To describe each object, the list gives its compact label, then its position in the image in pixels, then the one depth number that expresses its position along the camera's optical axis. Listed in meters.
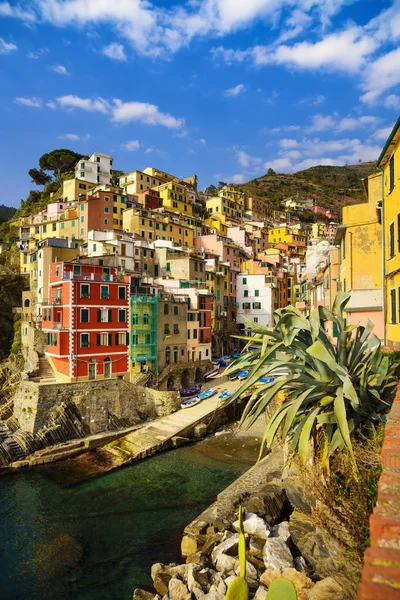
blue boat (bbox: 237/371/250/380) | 43.89
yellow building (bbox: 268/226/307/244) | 99.56
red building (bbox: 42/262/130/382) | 35.69
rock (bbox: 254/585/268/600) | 11.12
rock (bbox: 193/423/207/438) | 33.97
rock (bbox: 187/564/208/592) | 12.70
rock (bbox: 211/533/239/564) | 14.37
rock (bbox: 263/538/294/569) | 12.70
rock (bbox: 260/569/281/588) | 12.24
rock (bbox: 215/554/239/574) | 13.49
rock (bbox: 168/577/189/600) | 12.62
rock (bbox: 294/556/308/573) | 12.46
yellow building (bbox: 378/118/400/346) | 14.20
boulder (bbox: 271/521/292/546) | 14.41
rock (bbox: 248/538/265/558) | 14.25
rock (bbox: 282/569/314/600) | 10.52
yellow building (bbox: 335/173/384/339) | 18.30
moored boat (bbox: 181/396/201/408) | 37.93
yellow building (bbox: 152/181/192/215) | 84.28
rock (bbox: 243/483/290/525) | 16.92
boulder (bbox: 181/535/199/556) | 16.11
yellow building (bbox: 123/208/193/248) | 65.75
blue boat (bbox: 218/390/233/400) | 38.38
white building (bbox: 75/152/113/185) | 82.69
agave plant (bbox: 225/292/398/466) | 9.48
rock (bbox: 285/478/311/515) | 16.22
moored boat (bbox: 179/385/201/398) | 40.19
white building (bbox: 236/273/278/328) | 62.72
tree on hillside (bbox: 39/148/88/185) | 96.06
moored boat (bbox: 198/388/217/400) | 39.26
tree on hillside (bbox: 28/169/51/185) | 101.44
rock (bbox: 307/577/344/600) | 9.34
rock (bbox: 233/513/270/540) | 15.23
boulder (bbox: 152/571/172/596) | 13.73
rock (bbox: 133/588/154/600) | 13.59
